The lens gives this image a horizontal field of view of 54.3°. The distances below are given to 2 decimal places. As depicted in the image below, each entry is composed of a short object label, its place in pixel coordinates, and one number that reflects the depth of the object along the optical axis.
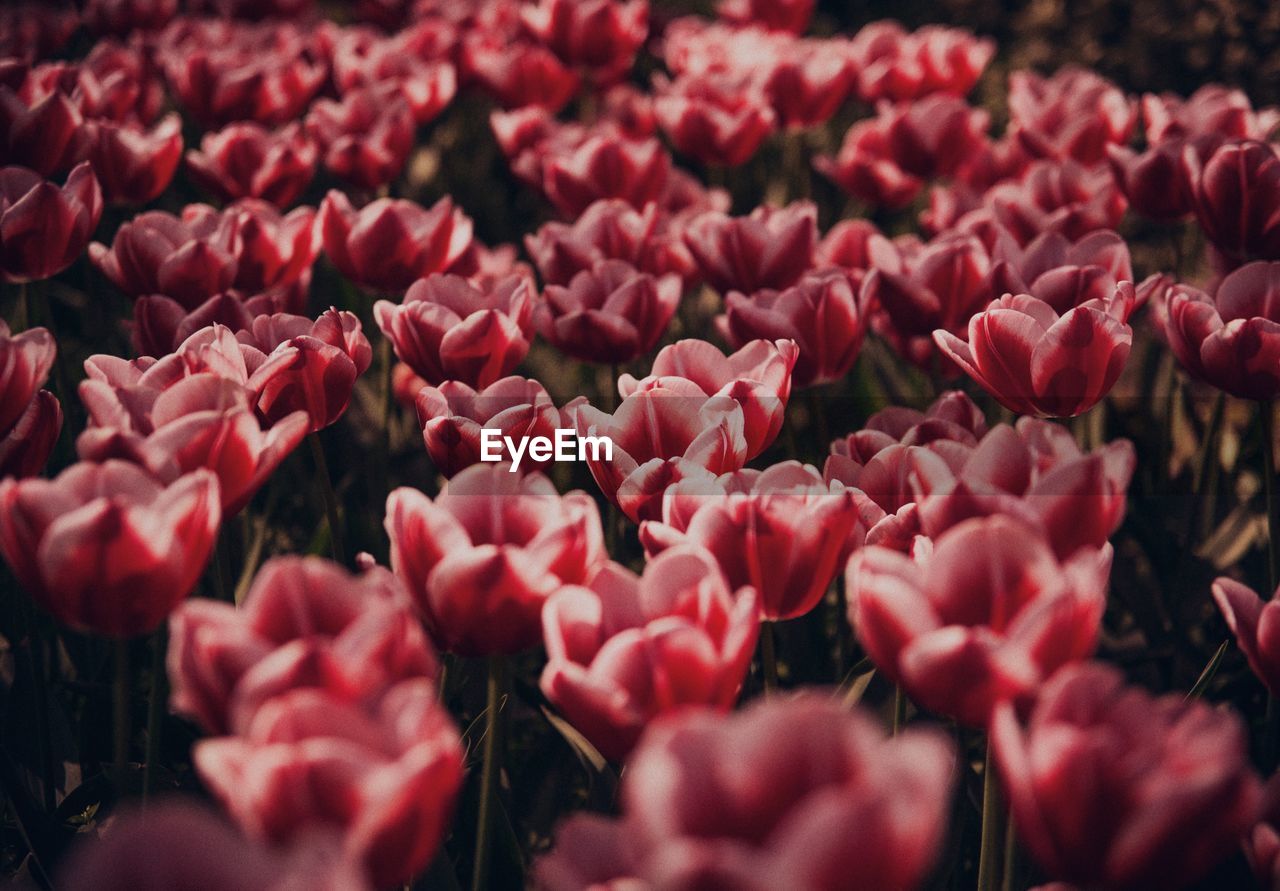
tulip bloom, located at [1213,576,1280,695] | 0.96
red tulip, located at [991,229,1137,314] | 1.54
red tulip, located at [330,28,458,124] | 2.74
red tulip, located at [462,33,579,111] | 2.97
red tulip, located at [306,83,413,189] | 2.34
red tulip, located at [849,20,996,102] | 2.91
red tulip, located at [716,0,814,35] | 3.70
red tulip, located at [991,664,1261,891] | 0.65
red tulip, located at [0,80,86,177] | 1.83
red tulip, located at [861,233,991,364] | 1.68
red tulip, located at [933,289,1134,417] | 1.28
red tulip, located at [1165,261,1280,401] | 1.34
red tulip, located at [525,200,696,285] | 1.81
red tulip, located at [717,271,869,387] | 1.62
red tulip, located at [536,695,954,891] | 0.56
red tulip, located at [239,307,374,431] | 1.20
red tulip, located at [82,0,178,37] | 3.36
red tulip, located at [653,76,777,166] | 2.57
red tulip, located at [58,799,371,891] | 0.58
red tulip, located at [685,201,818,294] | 1.84
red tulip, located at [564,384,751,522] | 1.15
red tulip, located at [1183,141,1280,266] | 1.70
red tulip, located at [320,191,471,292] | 1.78
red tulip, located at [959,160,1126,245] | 1.93
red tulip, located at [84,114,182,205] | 1.98
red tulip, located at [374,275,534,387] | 1.43
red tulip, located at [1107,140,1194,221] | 1.93
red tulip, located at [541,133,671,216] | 2.19
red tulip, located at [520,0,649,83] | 3.02
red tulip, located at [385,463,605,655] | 0.89
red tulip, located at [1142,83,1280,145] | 2.13
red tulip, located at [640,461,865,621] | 0.96
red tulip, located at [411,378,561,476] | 1.18
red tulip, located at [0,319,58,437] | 1.08
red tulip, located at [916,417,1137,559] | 0.88
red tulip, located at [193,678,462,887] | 0.63
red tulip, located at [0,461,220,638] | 0.82
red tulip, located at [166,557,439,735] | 0.68
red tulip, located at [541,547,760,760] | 0.80
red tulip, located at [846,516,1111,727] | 0.75
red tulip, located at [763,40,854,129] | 2.81
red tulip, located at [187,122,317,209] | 2.14
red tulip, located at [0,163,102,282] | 1.54
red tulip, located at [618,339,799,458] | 1.27
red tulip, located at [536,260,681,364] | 1.64
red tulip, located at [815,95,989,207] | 2.51
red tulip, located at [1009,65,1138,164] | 2.36
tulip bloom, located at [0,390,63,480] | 1.13
